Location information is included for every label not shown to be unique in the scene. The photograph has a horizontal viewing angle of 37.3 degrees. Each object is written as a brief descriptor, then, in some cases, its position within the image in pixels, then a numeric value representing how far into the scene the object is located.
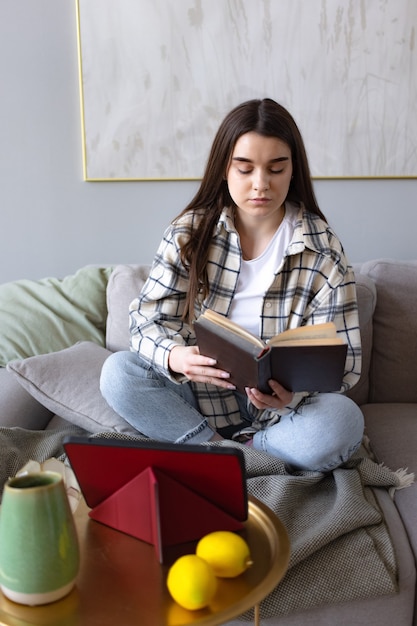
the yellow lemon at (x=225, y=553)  0.75
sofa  1.54
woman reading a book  1.38
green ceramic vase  0.69
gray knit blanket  1.06
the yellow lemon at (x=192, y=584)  0.70
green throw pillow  1.83
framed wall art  2.01
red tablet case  0.78
